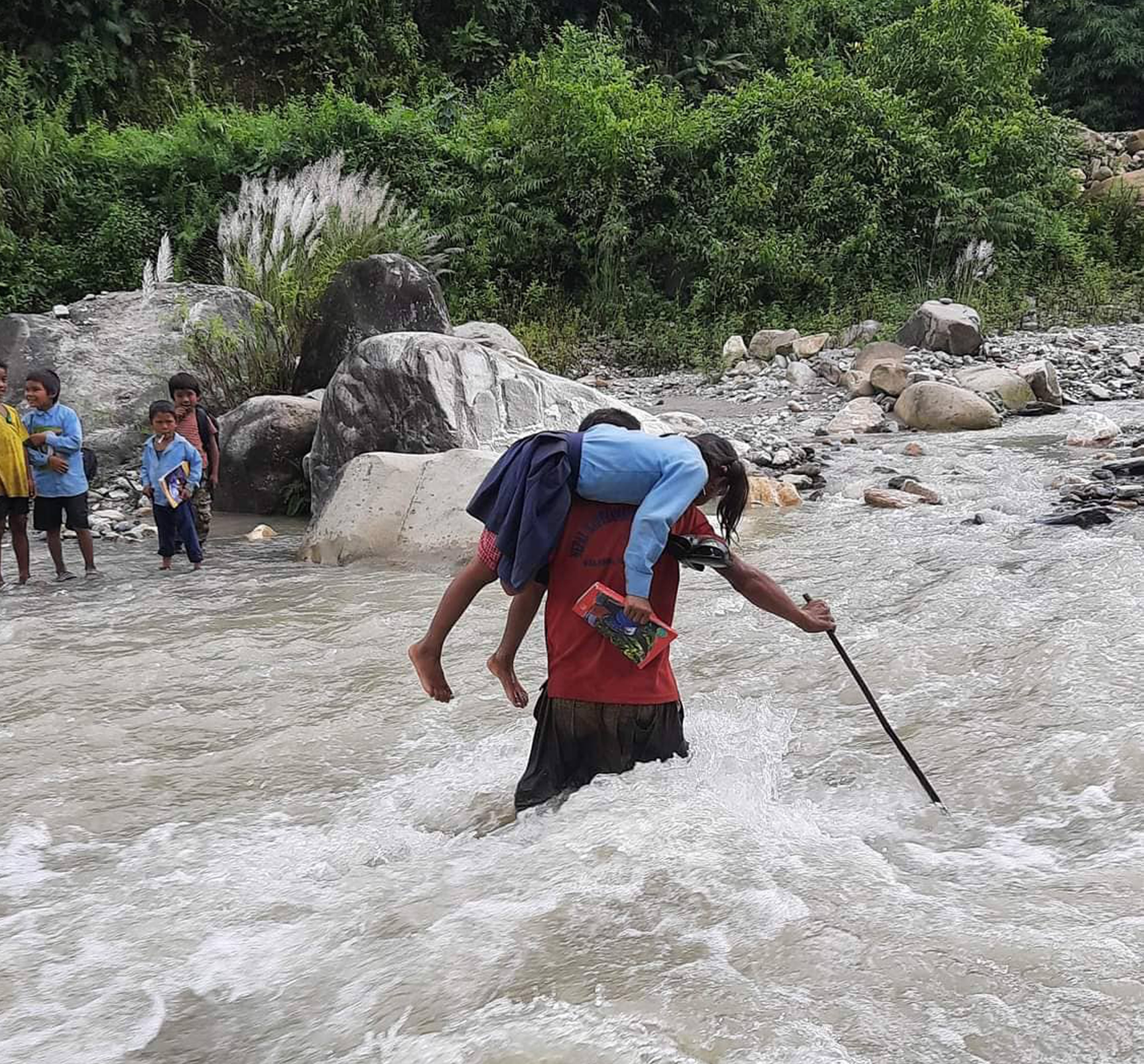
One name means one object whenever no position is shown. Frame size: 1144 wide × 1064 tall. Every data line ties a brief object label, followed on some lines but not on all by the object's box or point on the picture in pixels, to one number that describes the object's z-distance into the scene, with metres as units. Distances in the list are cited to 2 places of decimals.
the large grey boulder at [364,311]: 9.52
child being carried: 2.57
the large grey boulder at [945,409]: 9.81
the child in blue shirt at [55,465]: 6.57
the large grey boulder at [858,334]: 13.93
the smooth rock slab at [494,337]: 10.55
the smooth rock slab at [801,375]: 12.20
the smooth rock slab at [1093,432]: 8.51
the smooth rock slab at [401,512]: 6.55
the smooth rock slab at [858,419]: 9.95
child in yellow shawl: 6.55
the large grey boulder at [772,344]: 13.84
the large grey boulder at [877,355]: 11.88
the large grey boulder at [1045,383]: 10.55
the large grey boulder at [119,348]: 9.54
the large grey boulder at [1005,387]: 10.52
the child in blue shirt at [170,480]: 6.62
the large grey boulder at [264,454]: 8.51
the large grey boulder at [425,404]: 7.75
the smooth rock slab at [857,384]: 11.12
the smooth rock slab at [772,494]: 7.43
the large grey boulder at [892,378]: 10.81
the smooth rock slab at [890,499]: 7.05
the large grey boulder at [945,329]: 12.20
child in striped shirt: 6.98
